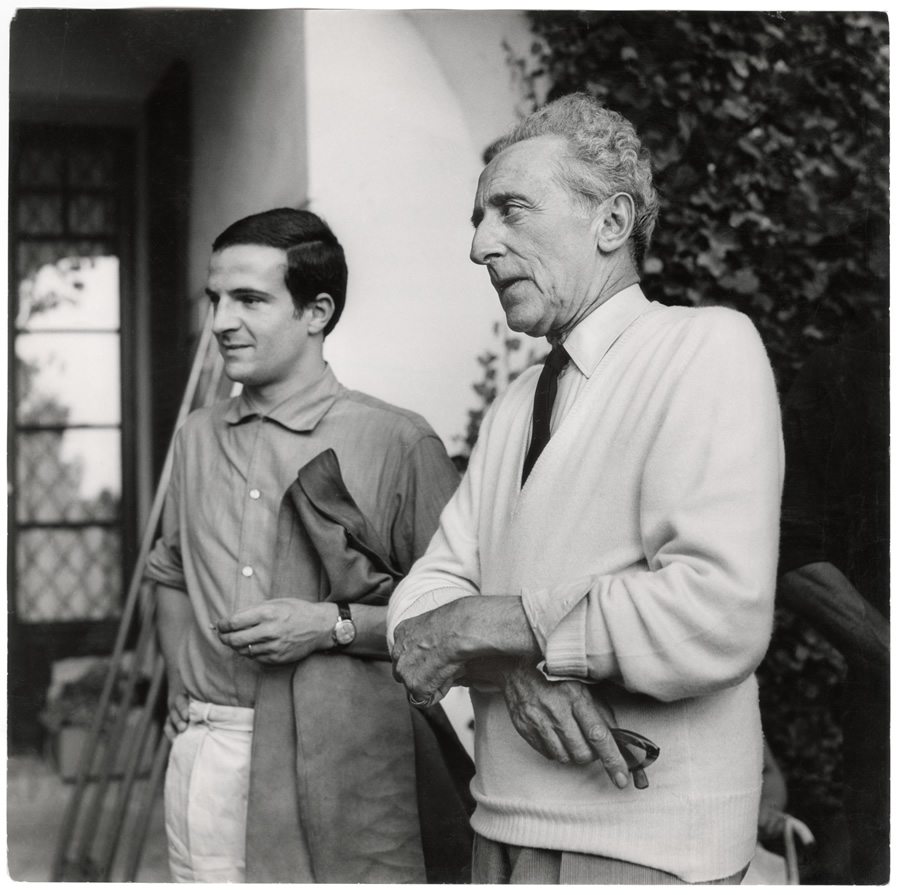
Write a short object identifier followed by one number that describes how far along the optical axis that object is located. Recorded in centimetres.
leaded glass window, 270
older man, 169
